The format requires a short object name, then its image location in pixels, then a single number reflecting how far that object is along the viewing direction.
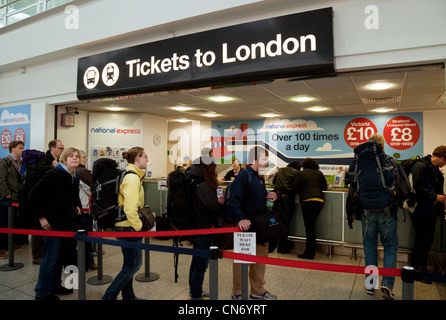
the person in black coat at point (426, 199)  3.48
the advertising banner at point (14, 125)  5.88
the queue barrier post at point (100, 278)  3.51
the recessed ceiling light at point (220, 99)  5.86
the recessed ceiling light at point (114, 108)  7.10
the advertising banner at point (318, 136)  7.45
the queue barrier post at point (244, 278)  2.35
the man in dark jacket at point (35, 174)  3.16
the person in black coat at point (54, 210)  2.88
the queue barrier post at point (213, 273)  2.10
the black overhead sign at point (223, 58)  3.36
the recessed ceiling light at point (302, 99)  5.91
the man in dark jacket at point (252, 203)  2.77
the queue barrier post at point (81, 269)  2.66
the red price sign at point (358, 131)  7.77
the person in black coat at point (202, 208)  2.79
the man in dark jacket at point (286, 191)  4.71
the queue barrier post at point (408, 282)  1.67
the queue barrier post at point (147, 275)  3.60
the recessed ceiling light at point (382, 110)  7.13
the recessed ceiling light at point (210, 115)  8.39
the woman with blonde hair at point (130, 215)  2.61
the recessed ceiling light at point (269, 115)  8.33
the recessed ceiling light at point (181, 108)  7.09
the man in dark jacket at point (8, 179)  4.53
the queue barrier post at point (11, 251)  3.96
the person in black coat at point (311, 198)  4.47
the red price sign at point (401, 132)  7.34
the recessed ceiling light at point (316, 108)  7.01
